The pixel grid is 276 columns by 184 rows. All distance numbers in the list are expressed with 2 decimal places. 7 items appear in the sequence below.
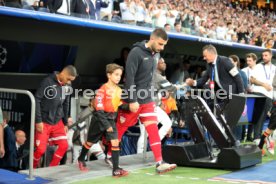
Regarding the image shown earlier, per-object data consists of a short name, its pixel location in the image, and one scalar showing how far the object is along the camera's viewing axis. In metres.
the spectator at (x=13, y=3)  8.05
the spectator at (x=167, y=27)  12.45
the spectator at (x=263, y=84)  10.59
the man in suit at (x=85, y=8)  10.22
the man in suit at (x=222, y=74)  8.59
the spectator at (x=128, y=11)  11.64
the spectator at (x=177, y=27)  13.60
